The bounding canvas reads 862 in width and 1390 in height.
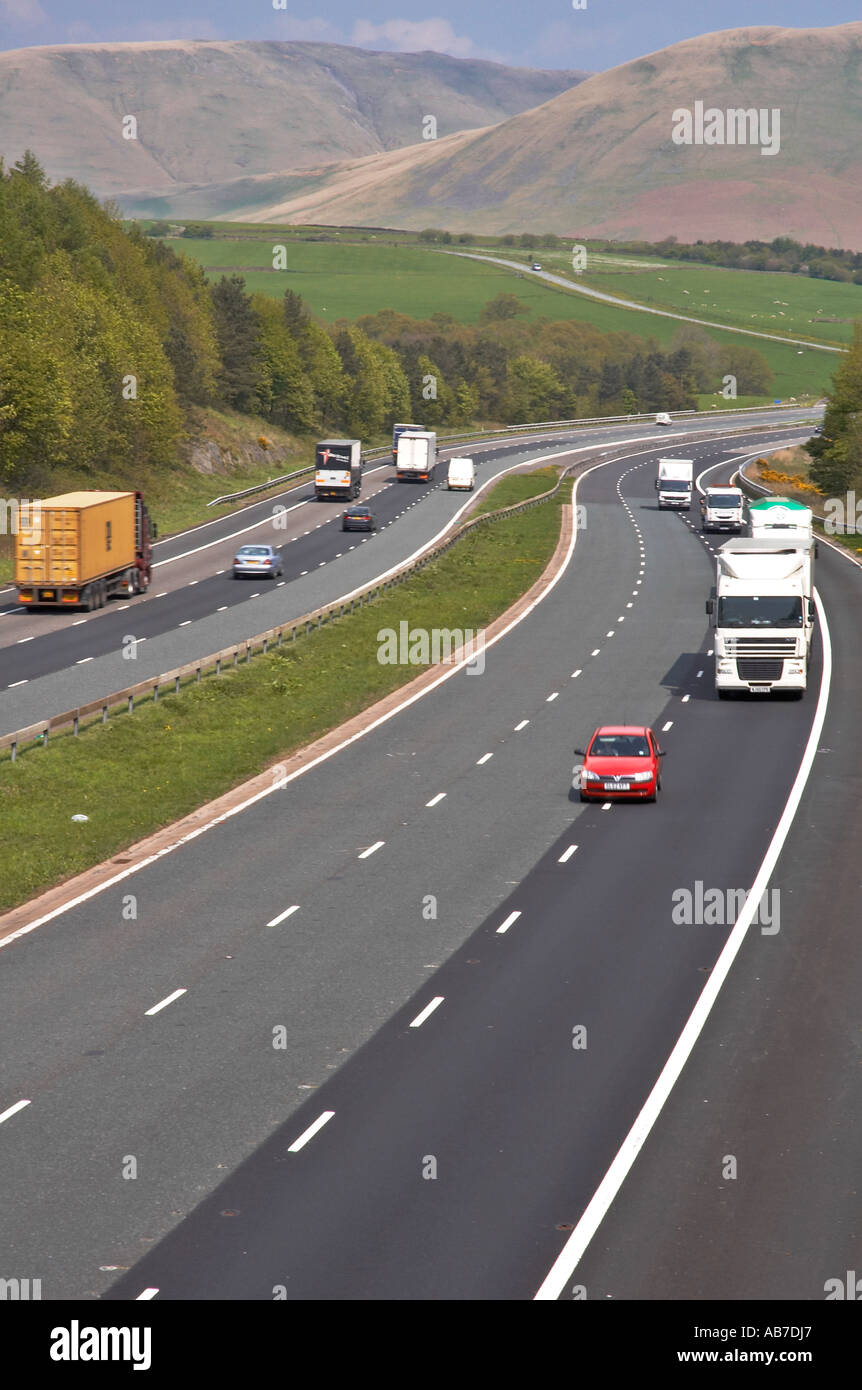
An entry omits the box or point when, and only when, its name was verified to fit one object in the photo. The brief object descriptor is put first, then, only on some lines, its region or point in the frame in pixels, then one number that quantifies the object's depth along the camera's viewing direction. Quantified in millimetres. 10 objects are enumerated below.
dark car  91562
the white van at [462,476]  112562
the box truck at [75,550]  61531
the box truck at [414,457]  117000
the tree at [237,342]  132000
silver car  74000
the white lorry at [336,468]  105625
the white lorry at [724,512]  92938
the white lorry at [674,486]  106250
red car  39188
